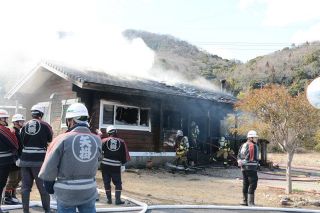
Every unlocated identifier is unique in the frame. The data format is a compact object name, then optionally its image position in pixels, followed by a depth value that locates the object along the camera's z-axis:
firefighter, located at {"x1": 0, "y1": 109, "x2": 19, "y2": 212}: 6.65
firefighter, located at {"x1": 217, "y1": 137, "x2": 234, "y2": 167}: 19.00
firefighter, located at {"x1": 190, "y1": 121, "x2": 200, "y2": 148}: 18.69
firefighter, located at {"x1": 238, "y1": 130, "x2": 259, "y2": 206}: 9.30
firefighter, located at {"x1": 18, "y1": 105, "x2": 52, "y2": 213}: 6.45
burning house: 14.86
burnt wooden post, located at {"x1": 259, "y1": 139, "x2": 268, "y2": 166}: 20.27
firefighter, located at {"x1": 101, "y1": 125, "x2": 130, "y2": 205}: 8.68
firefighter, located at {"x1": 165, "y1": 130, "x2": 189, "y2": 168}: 16.44
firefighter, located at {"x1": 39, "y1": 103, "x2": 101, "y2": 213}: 4.07
